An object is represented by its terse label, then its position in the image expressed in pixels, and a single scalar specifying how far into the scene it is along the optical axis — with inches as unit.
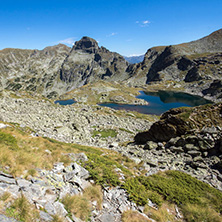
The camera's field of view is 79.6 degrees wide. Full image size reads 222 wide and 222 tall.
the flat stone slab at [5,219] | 190.9
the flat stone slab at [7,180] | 268.3
